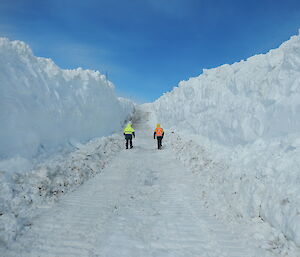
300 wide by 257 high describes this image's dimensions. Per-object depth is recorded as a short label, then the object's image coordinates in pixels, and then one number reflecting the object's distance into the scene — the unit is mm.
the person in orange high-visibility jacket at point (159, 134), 18122
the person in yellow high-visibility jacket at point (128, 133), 18172
